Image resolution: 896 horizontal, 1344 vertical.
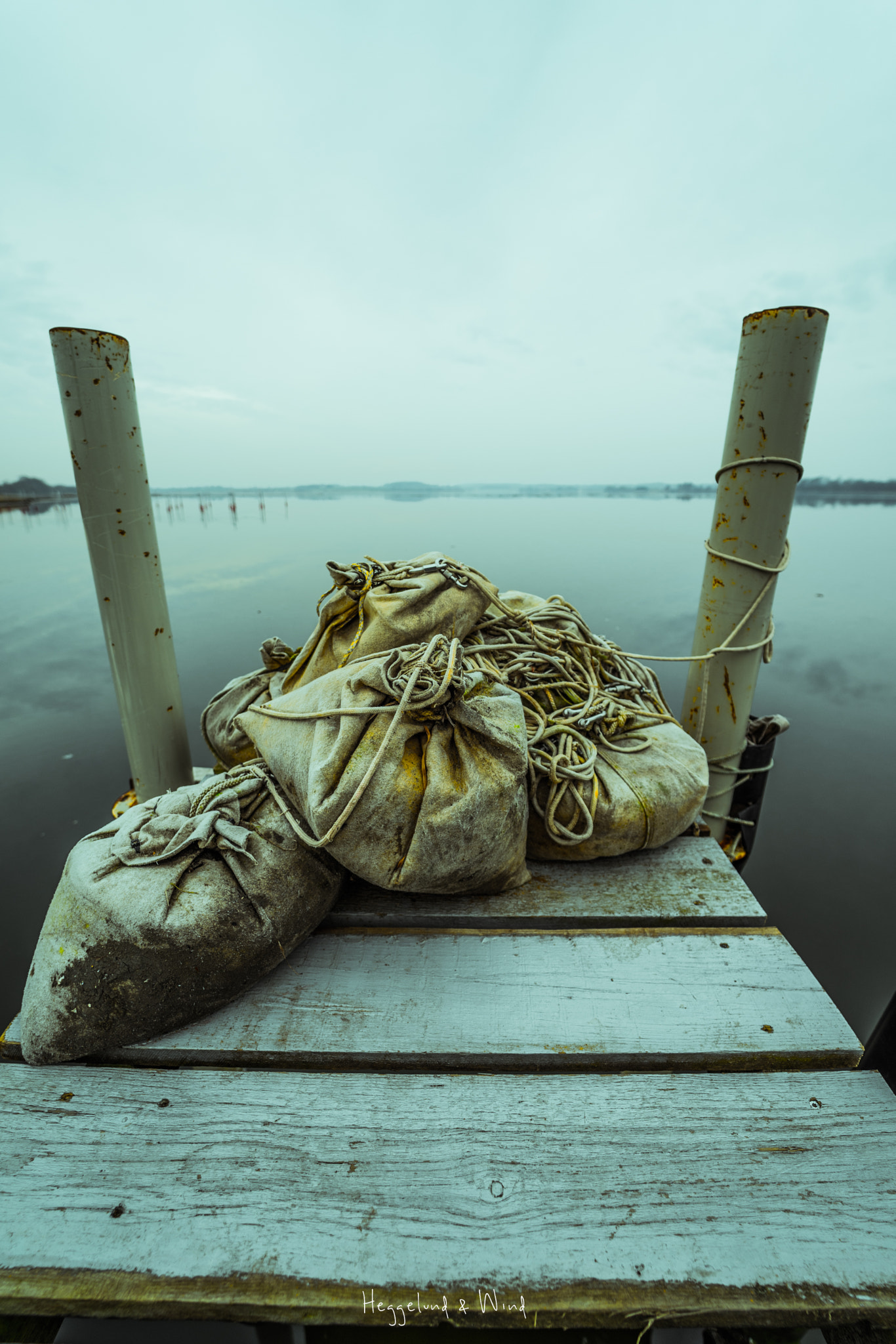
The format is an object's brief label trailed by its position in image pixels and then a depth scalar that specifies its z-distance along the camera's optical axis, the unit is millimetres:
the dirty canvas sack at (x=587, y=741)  1712
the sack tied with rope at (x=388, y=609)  1837
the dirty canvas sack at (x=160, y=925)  1229
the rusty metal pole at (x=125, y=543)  1972
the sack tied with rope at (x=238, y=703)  2180
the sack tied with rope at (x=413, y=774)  1353
